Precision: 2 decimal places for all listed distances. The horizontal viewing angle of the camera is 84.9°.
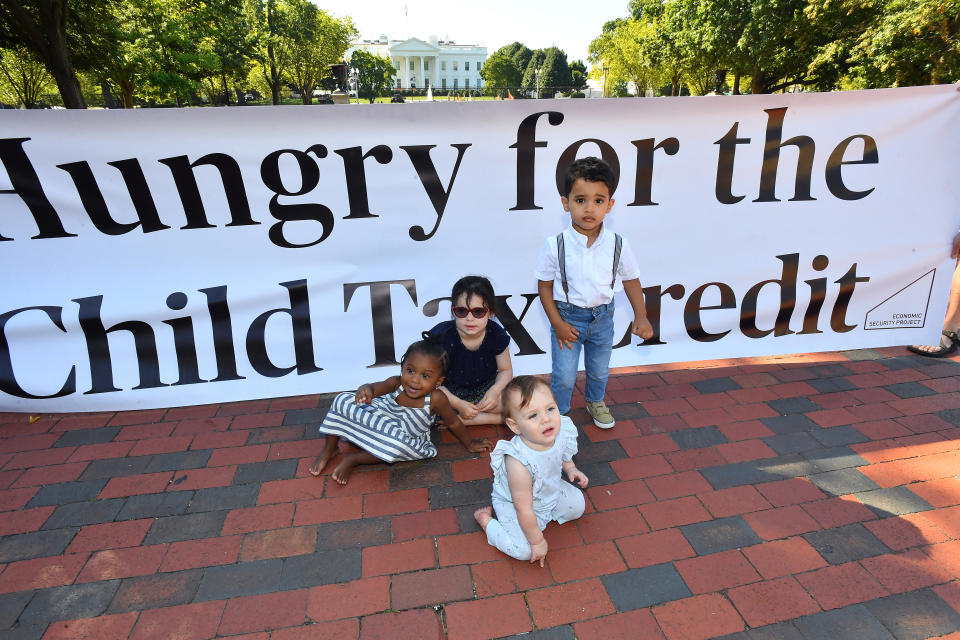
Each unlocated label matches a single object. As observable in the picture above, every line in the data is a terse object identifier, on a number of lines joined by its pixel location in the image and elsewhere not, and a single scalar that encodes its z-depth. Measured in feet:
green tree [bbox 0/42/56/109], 68.03
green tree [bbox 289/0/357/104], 129.80
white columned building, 354.95
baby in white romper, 6.06
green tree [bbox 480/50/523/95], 259.04
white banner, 9.14
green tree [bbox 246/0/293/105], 122.01
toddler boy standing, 7.64
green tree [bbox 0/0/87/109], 23.93
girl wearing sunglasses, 8.21
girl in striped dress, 7.82
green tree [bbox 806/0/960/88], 28.22
